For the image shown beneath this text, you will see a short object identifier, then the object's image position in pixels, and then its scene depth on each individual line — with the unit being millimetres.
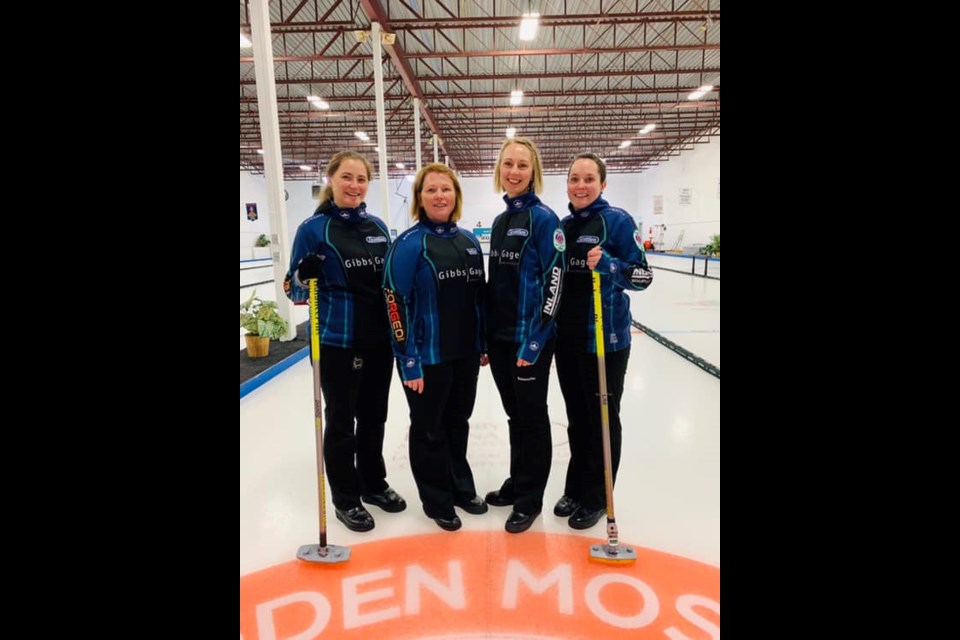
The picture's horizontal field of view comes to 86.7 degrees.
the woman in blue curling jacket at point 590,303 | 2301
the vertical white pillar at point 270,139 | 5754
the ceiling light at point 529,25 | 9195
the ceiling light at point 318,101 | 14266
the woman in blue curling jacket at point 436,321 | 2252
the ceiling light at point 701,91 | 14145
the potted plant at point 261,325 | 5426
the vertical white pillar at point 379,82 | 9852
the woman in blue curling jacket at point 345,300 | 2340
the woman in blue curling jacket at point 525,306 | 2223
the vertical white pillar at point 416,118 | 14703
